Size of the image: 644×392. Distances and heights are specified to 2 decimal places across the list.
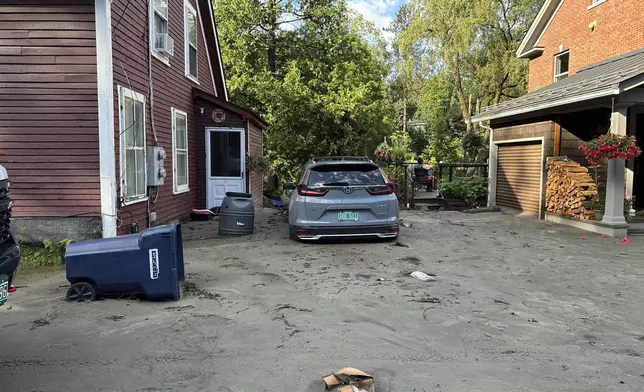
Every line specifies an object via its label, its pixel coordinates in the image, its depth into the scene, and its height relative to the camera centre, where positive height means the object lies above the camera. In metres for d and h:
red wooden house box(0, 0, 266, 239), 7.09 +0.73
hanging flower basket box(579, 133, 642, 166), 9.03 +0.34
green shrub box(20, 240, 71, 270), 6.59 -1.34
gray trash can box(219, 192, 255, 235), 9.09 -1.01
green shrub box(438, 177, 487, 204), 15.21 -0.82
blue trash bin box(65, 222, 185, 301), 4.76 -1.05
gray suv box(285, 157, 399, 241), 7.89 -0.67
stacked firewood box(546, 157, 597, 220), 10.27 -0.54
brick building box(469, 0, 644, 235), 9.45 +1.32
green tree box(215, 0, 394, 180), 21.97 +4.53
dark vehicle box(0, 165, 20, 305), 3.21 -0.61
